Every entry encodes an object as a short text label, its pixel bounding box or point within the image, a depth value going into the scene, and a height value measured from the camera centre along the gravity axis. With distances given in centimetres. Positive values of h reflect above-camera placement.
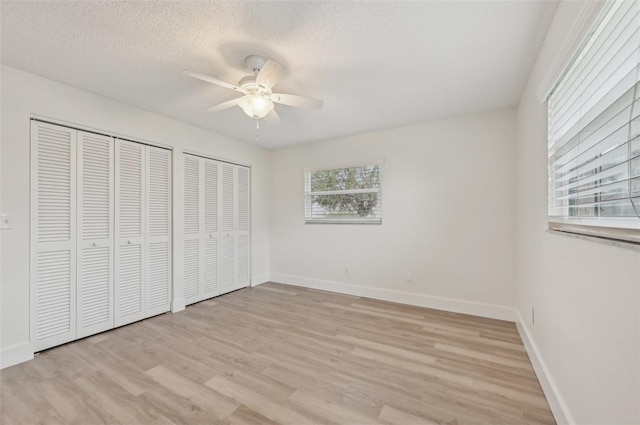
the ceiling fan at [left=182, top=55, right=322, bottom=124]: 191 +93
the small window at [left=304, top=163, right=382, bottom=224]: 382 +29
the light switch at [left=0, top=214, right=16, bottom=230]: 210 -5
